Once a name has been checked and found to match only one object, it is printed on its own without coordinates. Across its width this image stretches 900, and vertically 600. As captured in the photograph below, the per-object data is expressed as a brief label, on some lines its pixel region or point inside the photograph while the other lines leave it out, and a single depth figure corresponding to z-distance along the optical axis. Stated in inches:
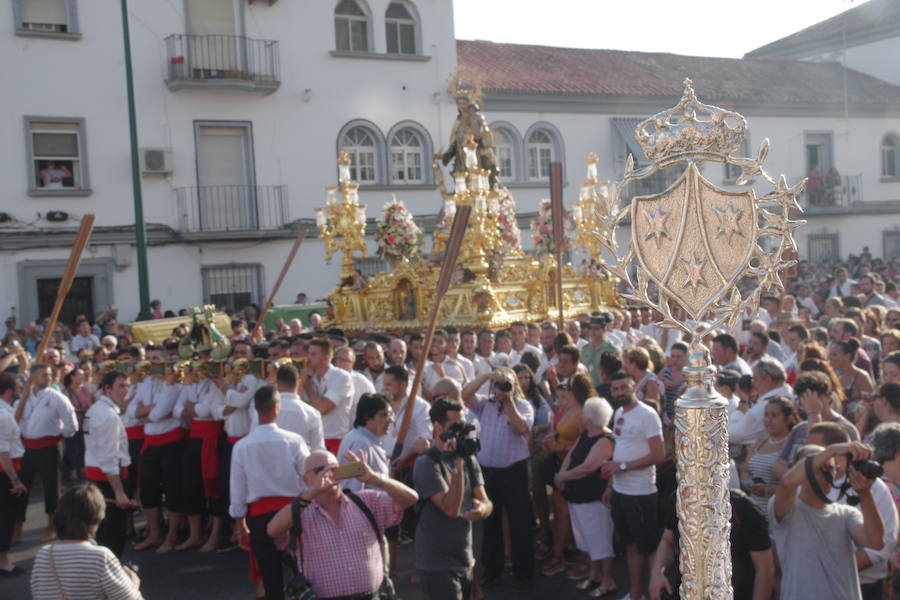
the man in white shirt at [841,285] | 620.1
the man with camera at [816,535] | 161.8
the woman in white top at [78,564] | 163.5
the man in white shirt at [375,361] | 354.6
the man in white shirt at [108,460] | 302.8
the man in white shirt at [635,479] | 243.6
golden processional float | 530.0
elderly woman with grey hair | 254.8
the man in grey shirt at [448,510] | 203.9
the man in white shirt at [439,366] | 352.8
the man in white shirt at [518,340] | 416.8
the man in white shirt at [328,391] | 292.5
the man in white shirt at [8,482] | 310.2
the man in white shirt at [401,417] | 269.6
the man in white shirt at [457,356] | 376.8
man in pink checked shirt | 177.6
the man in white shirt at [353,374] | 313.4
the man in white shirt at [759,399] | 236.5
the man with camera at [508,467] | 271.3
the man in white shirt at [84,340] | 624.1
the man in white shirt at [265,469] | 239.0
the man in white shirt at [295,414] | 259.6
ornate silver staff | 100.2
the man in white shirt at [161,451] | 331.3
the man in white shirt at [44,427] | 346.9
